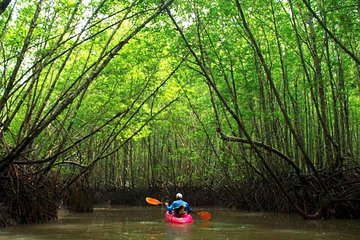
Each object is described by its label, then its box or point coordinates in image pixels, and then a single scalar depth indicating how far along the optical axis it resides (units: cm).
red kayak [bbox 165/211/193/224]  1035
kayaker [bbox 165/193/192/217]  1066
